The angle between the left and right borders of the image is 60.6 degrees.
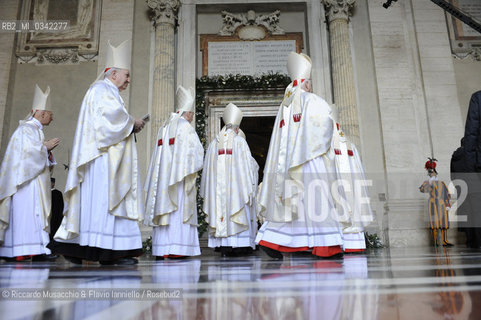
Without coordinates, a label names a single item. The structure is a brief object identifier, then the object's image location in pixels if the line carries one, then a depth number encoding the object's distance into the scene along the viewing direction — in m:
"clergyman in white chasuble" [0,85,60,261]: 5.36
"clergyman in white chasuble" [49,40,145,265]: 3.56
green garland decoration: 10.92
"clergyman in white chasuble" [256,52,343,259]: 3.98
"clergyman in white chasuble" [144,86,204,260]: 5.57
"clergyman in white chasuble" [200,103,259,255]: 7.11
